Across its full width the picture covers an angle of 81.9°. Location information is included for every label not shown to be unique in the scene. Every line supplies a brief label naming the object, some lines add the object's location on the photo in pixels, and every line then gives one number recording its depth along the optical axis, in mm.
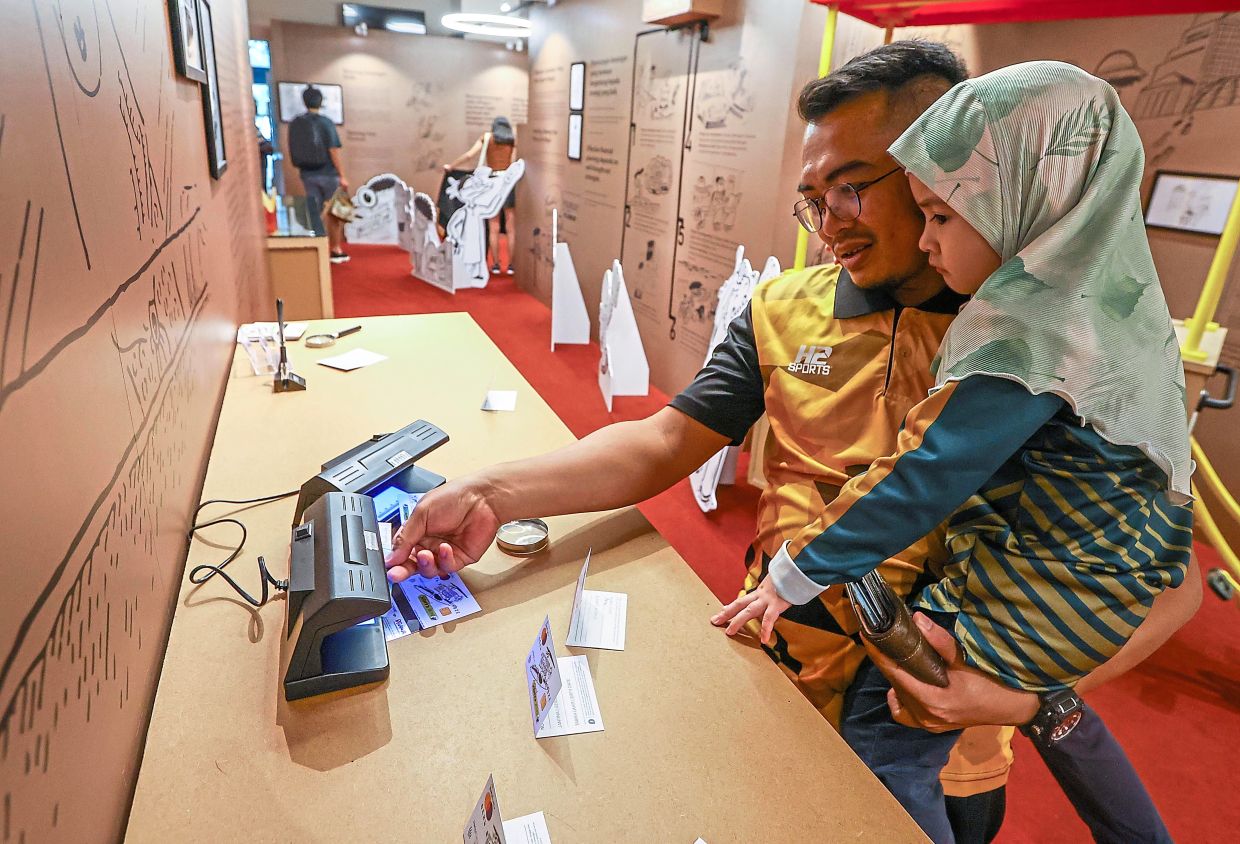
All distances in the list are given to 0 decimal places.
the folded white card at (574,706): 868
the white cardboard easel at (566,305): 5215
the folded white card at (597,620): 1020
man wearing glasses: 1130
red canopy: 1862
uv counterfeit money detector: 857
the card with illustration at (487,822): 619
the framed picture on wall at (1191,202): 2475
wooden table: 753
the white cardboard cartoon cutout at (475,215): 6285
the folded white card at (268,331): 2246
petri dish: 1222
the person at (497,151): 6945
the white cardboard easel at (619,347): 3990
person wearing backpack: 7746
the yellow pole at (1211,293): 1905
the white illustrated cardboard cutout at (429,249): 6773
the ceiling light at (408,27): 9476
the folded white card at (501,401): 1806
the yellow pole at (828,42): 2361
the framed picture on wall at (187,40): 1617
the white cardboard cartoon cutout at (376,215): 9148
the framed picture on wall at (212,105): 2080
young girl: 934
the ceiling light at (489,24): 7559
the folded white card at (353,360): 2051
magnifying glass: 2248
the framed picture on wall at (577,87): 5531
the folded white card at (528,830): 730
